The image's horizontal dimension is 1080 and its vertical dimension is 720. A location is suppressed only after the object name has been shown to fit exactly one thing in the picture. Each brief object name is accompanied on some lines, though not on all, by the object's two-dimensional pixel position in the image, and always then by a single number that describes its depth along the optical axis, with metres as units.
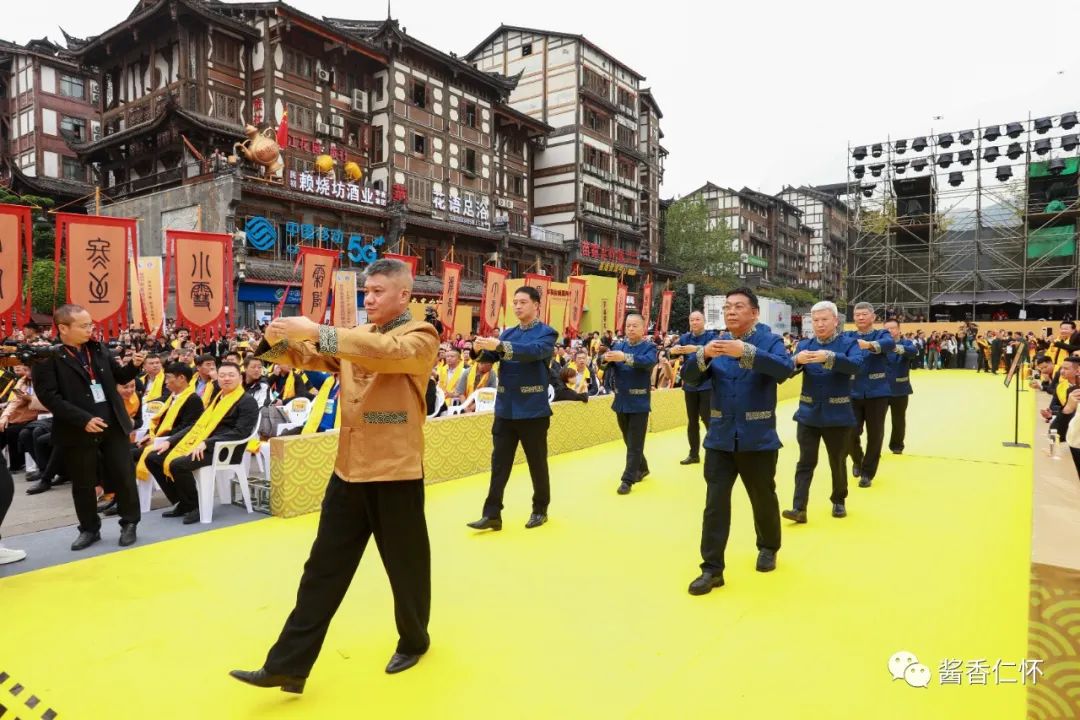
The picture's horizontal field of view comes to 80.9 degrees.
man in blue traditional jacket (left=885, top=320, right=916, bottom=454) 7.68
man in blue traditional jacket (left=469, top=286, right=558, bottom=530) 5.03
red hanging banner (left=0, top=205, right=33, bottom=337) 7.37
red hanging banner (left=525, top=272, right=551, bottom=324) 14.68
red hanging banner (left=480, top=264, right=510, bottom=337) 14.41
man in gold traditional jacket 2.71
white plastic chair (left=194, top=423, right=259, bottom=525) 5.38
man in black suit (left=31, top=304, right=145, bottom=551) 4.54
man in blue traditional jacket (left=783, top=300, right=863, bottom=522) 5.36
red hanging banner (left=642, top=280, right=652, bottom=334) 21.92
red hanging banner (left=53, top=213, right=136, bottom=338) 8.59
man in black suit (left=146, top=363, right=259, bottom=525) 5.33
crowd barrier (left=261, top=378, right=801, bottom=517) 5.52
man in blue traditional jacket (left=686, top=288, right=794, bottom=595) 3.97
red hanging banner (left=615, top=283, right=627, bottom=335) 21.61
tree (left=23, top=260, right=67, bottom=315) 20.91
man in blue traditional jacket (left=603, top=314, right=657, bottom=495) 6.51
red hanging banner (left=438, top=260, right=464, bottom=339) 13.65
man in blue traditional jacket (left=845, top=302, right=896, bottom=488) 6.68
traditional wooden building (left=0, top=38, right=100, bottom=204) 29.73
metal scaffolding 29.50
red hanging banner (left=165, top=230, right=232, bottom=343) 10.12
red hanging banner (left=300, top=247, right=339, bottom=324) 12.49
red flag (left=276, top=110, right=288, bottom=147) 21.55
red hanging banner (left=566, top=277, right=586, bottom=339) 16.66
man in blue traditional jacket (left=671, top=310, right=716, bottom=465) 7.40
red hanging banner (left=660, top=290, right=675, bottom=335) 21.45
